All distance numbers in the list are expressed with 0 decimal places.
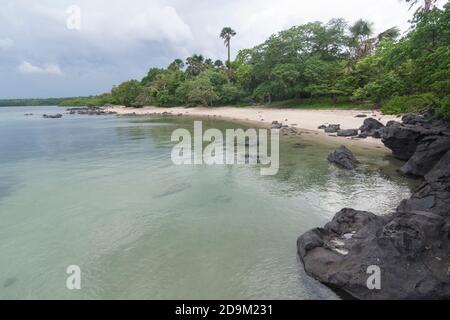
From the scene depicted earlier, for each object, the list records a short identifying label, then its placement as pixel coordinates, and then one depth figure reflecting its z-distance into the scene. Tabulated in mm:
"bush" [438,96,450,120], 10219
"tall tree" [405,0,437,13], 11291
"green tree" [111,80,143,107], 80812
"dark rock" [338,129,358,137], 25188
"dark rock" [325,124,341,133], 27234
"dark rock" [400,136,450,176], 12898
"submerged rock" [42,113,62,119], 63675
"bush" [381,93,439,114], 18905
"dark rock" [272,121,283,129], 33281
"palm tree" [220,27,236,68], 75875
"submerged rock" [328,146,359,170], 15727
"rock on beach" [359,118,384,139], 23200
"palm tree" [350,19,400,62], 46406
